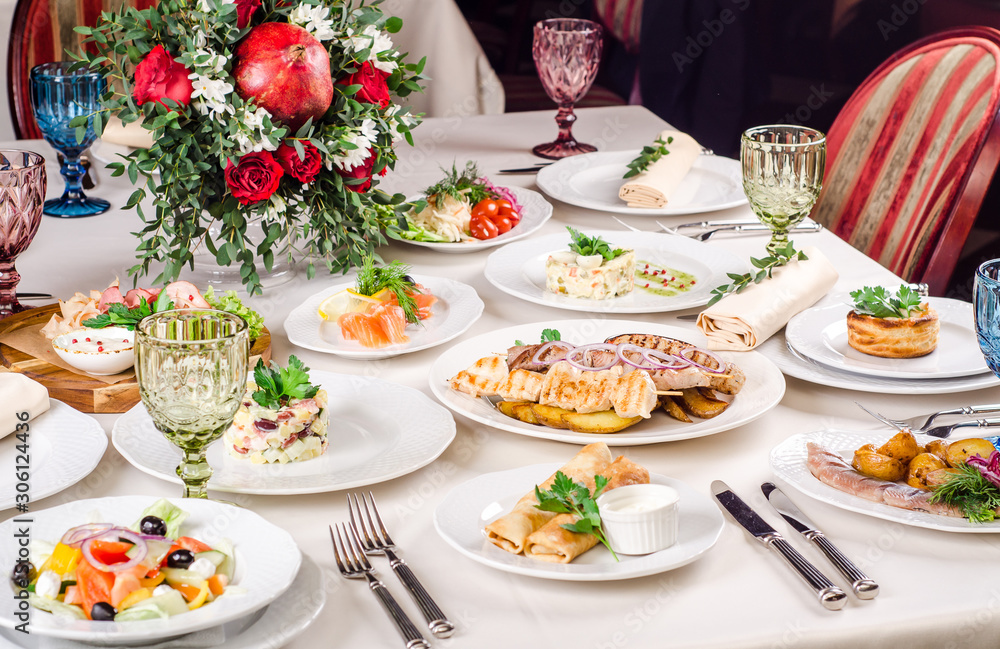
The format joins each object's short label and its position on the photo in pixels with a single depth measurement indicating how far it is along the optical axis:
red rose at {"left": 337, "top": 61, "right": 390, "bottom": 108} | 2.06
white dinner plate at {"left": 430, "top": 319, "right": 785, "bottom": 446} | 1.81
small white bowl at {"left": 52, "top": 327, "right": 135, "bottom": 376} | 1.89
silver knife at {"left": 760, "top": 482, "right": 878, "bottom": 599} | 1.64
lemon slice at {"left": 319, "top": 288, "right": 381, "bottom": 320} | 2.04
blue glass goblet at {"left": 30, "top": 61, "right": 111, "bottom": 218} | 2.35
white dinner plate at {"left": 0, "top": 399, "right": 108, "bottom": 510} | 1.74
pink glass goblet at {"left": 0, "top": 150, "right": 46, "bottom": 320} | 2.04
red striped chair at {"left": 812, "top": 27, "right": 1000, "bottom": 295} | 2.40
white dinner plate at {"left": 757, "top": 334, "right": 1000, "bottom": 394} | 1.90
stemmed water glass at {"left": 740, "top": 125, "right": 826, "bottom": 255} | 2.08
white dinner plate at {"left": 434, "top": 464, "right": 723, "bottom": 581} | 1.63
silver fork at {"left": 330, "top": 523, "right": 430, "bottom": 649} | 1.60
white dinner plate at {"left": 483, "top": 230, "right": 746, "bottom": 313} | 2.10
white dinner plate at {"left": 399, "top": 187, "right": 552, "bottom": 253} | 2.26
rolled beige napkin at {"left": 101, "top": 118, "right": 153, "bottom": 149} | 2.40
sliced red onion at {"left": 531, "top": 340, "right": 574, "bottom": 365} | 1.88
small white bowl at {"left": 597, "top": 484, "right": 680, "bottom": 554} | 1.65
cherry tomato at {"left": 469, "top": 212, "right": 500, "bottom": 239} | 2.29
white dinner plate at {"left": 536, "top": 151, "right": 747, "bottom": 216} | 2.40
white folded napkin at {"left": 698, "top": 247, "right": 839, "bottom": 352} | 1.98
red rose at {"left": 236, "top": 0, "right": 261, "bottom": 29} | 1.98
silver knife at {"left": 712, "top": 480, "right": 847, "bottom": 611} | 1.63
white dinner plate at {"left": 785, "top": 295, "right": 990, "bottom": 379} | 1.92
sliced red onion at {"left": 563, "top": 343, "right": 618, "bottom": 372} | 1.85
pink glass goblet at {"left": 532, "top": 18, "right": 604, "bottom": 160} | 2.64
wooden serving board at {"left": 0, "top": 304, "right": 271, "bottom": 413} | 1.88
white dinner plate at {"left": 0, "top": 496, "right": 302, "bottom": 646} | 1.54
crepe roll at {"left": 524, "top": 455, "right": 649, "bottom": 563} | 1.65
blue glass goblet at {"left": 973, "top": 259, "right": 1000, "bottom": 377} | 1.76
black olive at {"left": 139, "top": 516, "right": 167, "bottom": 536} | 1.62
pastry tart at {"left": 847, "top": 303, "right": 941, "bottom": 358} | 1.95
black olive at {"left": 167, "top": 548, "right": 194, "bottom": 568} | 1.58
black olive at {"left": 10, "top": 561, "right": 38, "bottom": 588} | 1.58
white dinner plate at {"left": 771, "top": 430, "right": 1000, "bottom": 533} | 1.69
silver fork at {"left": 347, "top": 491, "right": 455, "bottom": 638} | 1.60
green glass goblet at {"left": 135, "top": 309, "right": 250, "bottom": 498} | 1.67
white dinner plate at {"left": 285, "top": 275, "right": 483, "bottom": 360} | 1.98
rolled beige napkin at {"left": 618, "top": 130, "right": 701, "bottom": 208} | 2.39
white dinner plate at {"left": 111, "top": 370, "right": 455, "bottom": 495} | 1.75
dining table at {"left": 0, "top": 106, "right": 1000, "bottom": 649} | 1.61
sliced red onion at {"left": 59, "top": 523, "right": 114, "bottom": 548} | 1.60
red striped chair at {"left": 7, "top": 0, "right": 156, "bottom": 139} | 3.10
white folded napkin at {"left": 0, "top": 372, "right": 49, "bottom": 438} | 1.81
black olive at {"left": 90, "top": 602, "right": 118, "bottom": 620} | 1.56
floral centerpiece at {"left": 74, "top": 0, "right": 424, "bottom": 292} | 1.97
